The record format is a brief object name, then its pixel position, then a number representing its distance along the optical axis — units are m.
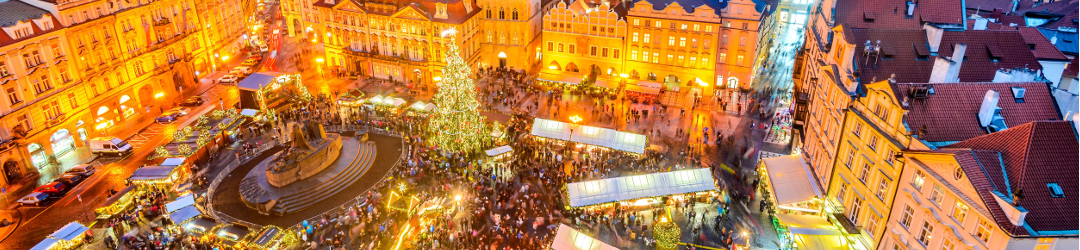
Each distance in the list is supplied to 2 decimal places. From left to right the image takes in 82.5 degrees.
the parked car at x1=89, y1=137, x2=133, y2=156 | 54.91
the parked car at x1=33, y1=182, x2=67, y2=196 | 47.47
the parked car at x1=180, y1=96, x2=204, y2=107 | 67.88
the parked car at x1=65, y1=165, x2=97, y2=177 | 50.84
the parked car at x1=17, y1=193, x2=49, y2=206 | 46.31
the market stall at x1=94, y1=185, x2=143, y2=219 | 43.84
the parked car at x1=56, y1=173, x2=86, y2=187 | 49.19
